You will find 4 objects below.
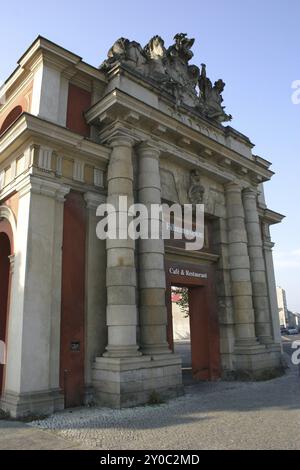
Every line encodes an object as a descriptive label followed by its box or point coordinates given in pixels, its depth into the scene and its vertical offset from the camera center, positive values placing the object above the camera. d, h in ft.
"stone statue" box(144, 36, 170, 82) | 44.14 +31.54
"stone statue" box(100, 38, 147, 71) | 40.78 +29.68
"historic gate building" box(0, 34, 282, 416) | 29.81 +8.55
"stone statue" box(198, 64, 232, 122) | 51.70 +31.60
